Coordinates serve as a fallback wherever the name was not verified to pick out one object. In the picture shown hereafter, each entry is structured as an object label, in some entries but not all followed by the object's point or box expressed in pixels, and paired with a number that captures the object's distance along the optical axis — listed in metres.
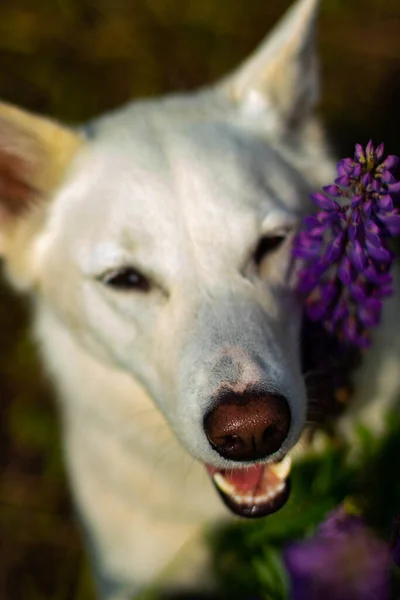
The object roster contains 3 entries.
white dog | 0.77
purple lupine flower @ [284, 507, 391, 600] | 0.54
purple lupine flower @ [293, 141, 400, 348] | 0.69
